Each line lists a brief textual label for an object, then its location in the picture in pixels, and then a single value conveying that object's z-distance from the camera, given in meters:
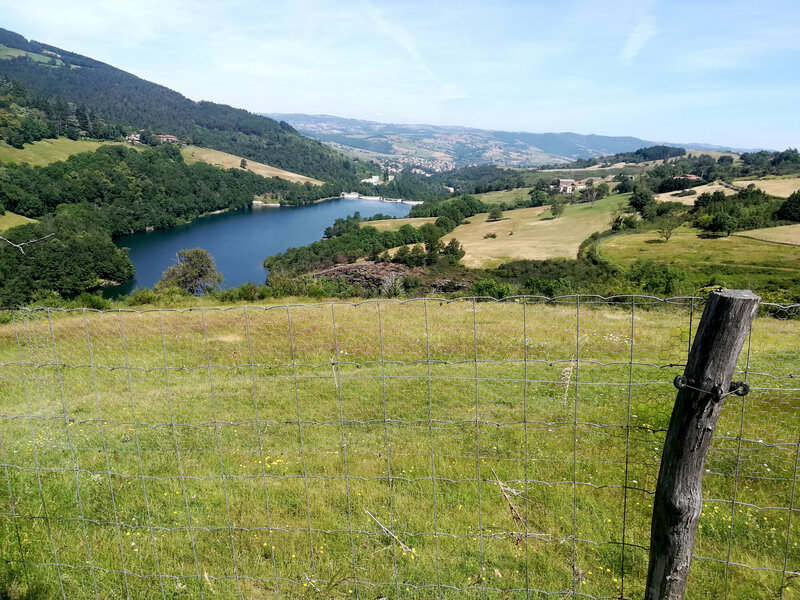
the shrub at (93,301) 19.04
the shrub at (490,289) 37.62
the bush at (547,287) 35.90
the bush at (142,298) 22.71
